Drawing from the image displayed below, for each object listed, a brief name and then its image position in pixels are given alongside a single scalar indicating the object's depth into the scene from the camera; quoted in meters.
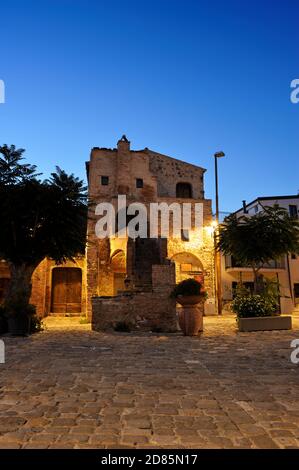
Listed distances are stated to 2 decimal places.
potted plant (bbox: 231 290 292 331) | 12.31
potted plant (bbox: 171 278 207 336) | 10.55
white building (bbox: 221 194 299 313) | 25.99
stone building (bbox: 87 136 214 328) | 21.19
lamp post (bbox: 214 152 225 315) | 21.33
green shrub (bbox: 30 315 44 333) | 11.70
